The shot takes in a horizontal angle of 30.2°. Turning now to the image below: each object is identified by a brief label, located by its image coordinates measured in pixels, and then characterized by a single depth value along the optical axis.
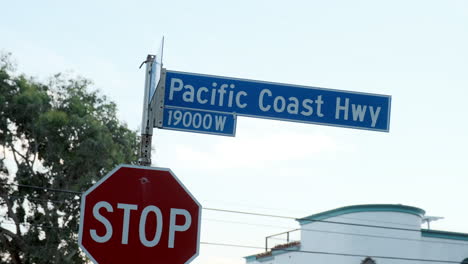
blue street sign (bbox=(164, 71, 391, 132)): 7.69
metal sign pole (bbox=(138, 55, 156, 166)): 6.94
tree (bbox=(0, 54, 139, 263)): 32.25
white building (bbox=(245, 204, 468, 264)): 33.56
